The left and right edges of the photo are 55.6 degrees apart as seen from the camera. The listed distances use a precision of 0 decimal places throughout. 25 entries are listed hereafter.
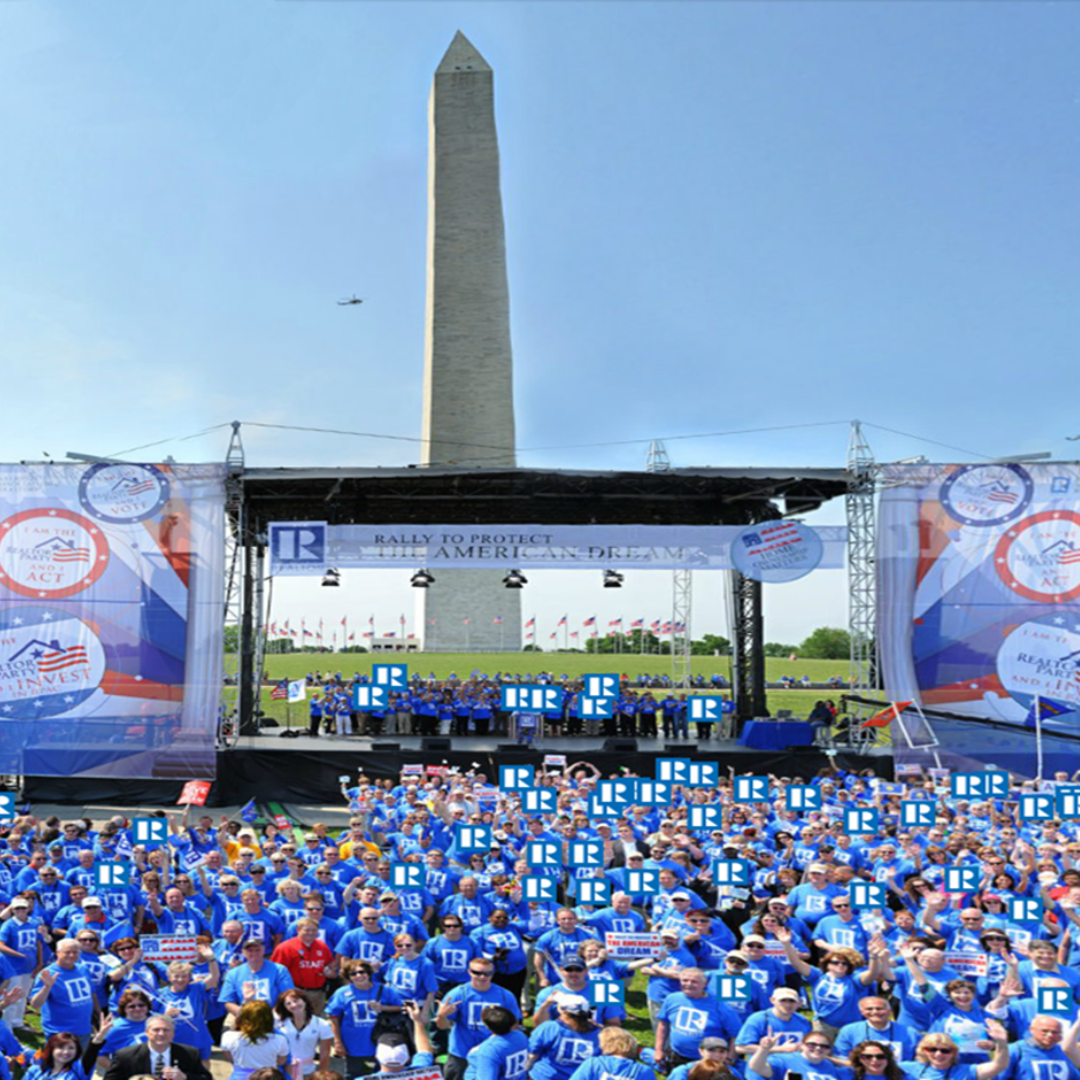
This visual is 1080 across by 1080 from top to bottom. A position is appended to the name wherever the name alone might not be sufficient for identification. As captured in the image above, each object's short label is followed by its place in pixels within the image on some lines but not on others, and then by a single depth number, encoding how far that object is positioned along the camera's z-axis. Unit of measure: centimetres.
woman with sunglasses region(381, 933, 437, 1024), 709
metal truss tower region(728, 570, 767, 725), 2510
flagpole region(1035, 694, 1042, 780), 1726
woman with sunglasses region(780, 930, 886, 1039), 719
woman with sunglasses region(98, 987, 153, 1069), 624
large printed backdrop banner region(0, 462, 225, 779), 2058
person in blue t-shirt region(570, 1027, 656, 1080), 528
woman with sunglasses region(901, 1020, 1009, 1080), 571
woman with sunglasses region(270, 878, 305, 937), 846
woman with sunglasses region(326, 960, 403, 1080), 697
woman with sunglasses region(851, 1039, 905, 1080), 567
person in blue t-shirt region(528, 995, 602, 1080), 597
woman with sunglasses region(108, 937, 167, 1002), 719
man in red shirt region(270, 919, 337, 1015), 775
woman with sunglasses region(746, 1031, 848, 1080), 574
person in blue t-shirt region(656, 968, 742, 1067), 661
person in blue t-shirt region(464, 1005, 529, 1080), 599
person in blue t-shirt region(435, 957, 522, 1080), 669
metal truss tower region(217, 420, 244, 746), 2147
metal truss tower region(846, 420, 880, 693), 2200
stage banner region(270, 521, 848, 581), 2212
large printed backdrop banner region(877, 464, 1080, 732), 2166
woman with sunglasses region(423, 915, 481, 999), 764
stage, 2036
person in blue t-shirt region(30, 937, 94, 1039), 721
